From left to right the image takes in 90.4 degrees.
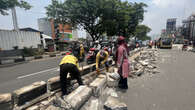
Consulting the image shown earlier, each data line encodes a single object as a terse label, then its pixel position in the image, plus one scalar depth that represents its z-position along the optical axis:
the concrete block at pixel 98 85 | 2.71
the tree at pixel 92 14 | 12.76
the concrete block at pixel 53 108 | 1.92
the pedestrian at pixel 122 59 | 2.92
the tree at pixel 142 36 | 49.04
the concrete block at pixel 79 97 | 1.99
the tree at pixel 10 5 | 8.57
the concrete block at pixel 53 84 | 2.59
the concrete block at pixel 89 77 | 3.32
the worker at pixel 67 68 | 2.48
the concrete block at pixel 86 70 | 3.81
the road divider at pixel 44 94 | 1.98
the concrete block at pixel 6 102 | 1.86
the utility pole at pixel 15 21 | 11.83
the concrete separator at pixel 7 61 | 8.77
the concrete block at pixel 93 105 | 2.23
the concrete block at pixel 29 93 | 2.04
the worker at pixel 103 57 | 4.23
